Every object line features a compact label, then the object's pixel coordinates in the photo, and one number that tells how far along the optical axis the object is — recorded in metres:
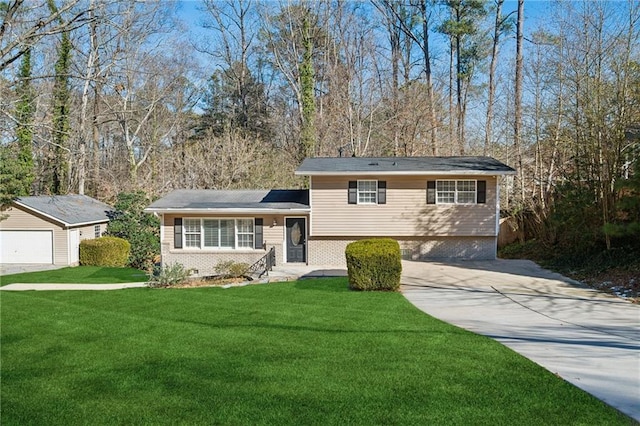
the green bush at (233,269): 14.67
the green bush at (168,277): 13.55
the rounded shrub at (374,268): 11.41
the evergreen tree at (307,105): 26.03
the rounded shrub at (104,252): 20.73
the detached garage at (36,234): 20.38
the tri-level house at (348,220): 17.36
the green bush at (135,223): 21.78
